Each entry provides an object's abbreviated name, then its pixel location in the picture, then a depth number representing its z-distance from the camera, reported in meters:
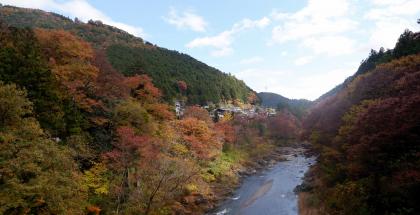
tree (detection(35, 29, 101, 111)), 31.25
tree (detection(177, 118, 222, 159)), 40.66
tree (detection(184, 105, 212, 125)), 53.38
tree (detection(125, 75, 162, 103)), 40.25
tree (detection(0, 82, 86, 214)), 17.92
